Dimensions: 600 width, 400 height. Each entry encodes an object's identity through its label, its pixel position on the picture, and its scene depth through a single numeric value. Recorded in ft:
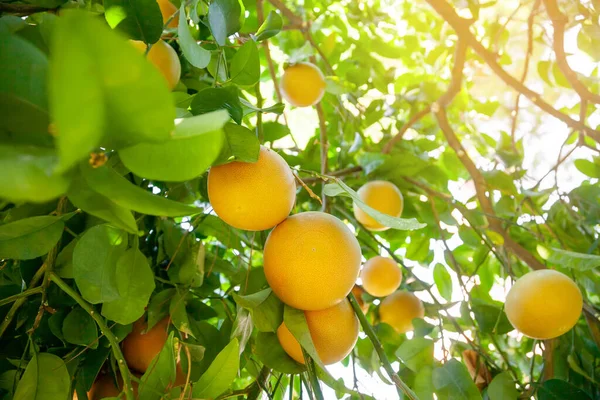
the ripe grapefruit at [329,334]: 2.31
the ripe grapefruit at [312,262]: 2.14
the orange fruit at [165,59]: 2.74
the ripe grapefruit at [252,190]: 2.06
